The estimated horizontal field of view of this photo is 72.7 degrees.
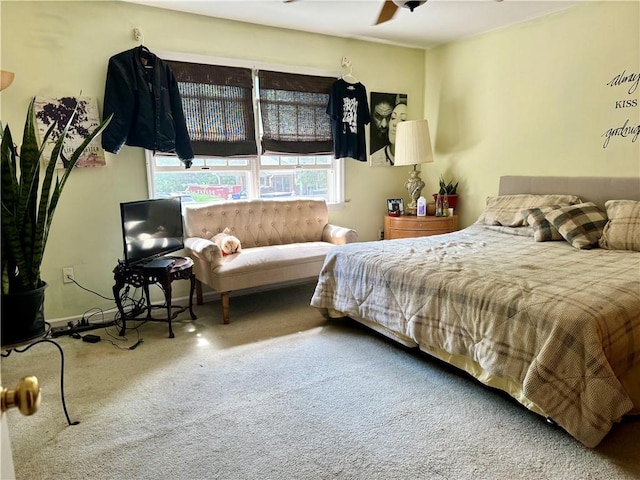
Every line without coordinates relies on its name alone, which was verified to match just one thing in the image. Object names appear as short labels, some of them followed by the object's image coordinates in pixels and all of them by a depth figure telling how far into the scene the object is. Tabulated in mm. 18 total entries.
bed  1818
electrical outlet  3379
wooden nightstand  4441
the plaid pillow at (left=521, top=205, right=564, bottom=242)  3328
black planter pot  1803
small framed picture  4770
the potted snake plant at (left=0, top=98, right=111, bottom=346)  1829
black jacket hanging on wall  3352
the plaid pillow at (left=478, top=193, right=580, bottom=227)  3637
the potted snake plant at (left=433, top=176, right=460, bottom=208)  4746
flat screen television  3127
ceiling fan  2422
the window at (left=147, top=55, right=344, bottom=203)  3803
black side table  3098
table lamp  4488
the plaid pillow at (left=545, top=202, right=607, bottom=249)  3090
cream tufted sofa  3424
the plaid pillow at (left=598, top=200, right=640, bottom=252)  2945
